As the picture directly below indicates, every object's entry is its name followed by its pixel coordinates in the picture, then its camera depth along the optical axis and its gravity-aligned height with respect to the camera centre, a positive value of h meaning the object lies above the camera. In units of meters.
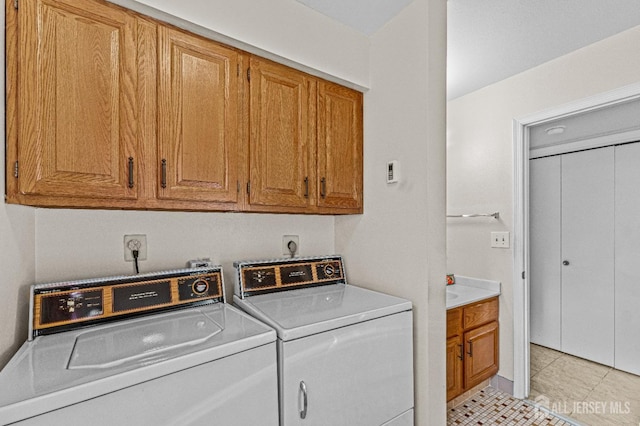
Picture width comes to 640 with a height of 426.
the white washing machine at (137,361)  0.72 -0.41
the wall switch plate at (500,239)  2.35 -0.22
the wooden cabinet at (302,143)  1.45 +0.36
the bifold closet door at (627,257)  2.53 -0.39
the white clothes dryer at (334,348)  1.06 -0.52
